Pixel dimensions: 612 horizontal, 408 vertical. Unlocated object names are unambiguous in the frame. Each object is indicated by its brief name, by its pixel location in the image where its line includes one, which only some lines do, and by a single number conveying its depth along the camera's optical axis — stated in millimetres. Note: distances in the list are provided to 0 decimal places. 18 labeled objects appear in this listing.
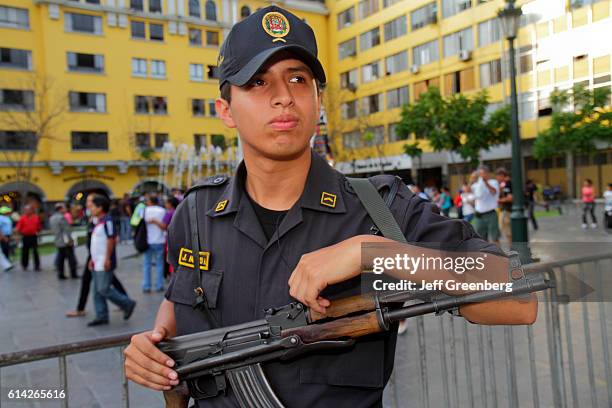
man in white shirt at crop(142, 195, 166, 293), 7816
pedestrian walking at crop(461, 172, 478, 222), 9281
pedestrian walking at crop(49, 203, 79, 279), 9391
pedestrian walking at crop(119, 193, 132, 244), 17253
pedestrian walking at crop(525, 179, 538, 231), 13659
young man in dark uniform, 1241
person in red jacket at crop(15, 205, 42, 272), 11000
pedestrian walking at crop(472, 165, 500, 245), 8562
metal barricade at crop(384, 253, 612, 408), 1250
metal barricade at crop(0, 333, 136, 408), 1809
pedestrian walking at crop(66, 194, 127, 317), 6390
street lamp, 7582
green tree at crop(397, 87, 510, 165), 23297
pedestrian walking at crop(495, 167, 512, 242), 10883
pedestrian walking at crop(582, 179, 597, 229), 12947
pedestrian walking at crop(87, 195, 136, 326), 5957
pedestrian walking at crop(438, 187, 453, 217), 13383
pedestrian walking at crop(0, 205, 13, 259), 11406
